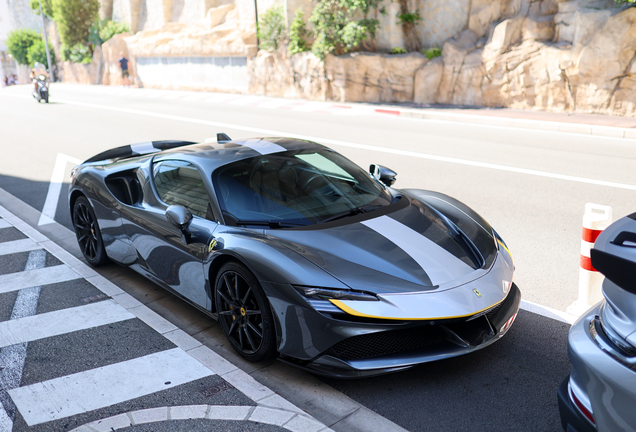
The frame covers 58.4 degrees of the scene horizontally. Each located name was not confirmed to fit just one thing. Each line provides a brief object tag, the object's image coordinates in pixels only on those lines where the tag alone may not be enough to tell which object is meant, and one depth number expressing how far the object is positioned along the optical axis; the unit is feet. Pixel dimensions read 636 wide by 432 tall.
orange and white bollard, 13.37
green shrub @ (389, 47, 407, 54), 71.72
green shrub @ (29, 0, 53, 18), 172.76
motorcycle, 82.58
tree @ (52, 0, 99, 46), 152.66
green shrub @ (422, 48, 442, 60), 67.87
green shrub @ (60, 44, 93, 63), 152.15
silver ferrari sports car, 10.59
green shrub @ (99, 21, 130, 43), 141.90
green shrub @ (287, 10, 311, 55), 79.51
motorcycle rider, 83.76
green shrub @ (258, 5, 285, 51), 84.48
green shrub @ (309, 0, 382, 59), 68.90
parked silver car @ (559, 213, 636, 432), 6.44
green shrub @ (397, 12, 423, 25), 71.00
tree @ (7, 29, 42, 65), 198.08
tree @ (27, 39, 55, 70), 181.16
